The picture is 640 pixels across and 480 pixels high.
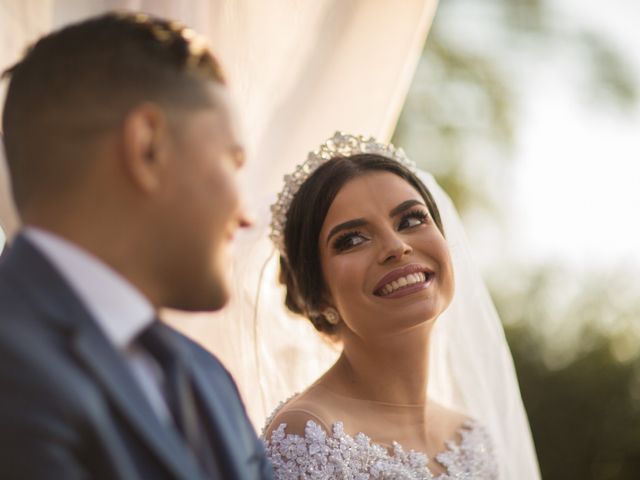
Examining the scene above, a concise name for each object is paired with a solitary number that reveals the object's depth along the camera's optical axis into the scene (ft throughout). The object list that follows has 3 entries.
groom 3.32
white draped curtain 7.82
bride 7.40
